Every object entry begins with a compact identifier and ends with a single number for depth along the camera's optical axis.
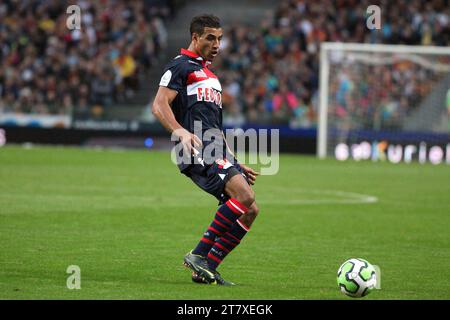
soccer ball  16.33
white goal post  61.41
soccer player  17.75
